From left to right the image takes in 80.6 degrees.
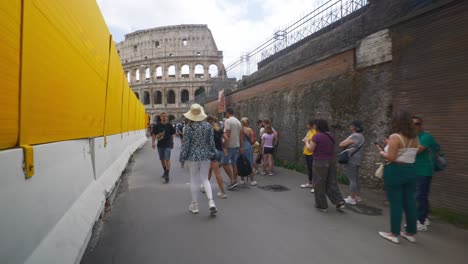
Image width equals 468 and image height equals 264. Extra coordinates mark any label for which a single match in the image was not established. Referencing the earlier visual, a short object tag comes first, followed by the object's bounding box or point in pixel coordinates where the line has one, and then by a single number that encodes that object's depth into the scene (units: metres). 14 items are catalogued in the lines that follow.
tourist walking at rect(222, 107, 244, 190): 6.56
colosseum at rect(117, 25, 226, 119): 53.22
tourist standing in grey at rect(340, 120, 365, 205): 5.30
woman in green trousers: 3.54
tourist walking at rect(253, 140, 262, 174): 8.73
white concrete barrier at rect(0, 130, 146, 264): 1.52
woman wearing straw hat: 4.81
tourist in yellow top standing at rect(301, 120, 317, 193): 6.82
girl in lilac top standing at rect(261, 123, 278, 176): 8.29
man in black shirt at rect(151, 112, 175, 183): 7.45
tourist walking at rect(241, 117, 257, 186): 7.34
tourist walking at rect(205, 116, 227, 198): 5.81
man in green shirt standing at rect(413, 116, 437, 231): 3.99
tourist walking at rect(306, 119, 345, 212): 4.99
